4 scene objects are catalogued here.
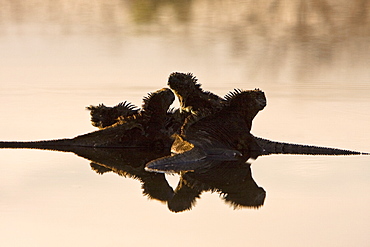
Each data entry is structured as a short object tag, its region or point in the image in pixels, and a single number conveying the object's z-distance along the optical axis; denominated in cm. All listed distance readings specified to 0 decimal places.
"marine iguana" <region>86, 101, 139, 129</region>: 1291
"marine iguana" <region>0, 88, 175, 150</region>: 1261
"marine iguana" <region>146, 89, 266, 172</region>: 1213
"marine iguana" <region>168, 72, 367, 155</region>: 1284
